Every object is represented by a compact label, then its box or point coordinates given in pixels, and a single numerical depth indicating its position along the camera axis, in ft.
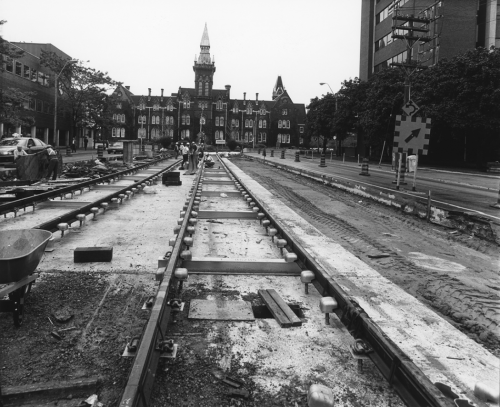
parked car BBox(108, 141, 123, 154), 158.61
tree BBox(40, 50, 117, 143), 180.14
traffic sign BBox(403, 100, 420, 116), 48.47
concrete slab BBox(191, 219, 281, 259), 19.30
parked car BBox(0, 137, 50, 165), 66.95
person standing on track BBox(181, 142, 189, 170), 80.38
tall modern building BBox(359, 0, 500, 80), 149.57
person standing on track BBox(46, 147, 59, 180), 49.11
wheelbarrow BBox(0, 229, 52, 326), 10.71
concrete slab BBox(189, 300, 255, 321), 11.77
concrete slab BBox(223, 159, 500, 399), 9.49
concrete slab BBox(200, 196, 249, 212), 33.36
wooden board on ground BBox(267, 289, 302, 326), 11.40
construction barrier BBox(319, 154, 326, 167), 111.51
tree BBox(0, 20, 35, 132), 104.01
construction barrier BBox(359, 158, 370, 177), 77.69
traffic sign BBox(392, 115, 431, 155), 44.37
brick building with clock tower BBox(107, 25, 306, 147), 358.64
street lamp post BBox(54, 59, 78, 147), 126.82
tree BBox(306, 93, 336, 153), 207.31
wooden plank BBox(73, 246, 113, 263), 16.80
